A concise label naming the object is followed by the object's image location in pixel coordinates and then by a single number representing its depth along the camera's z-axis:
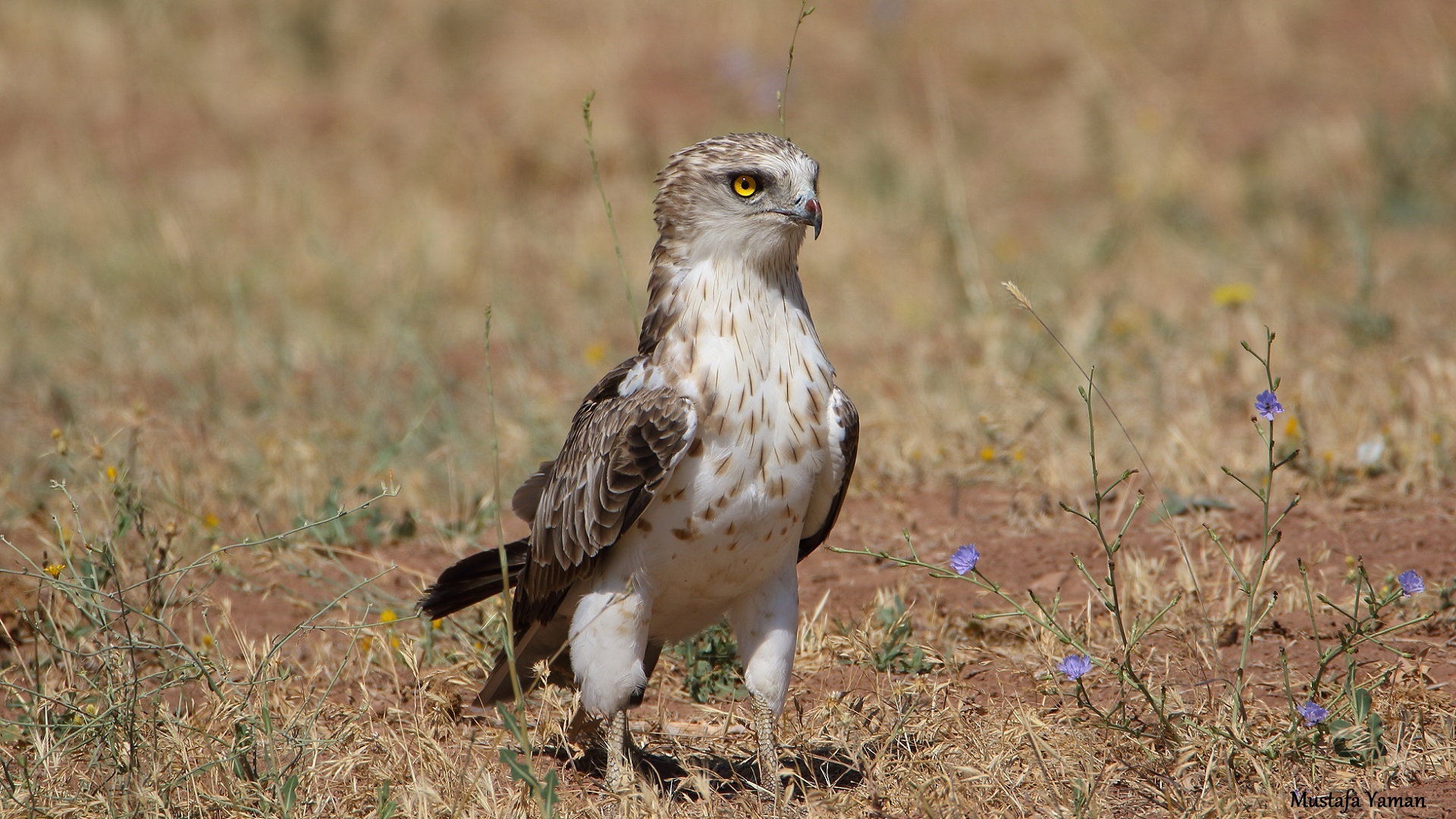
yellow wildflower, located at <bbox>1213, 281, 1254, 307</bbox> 13.36
